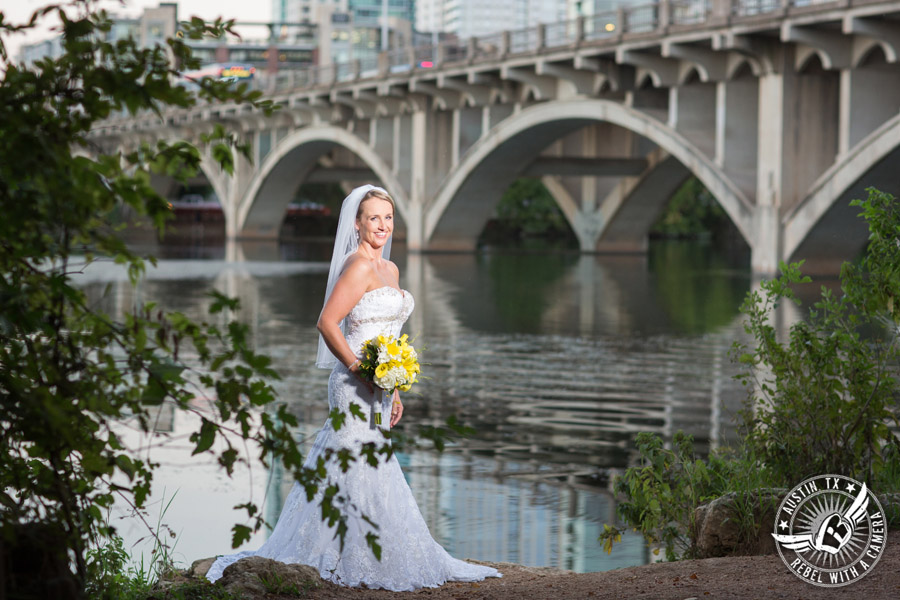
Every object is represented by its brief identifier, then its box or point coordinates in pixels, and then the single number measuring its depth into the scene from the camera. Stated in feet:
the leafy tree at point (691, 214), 228.22
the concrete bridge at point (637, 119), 86.79
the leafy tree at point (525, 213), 227.40
